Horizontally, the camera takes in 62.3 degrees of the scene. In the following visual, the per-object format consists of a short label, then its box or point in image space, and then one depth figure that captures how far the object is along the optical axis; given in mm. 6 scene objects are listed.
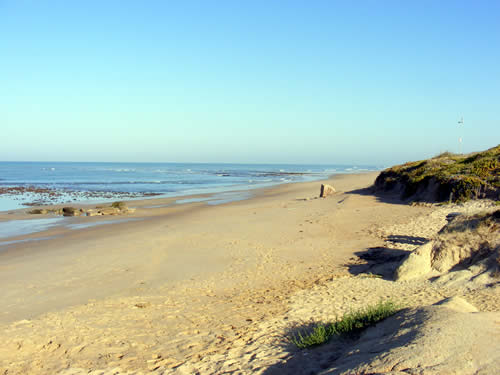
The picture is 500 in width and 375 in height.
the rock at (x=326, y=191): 23547
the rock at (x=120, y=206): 21128
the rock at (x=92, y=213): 20361
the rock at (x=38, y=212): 21047
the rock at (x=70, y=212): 20500
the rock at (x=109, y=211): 20525
